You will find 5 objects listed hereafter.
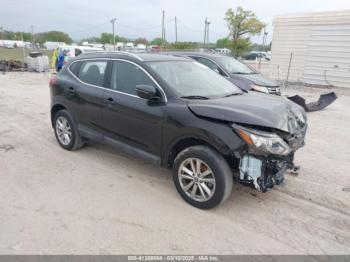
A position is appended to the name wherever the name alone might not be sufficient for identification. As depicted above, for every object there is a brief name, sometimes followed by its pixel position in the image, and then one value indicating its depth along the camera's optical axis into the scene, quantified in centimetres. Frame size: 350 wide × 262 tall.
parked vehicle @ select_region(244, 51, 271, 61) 4784
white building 1408
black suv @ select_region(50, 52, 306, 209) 315
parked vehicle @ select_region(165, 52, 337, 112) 829
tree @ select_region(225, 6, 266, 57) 3588
